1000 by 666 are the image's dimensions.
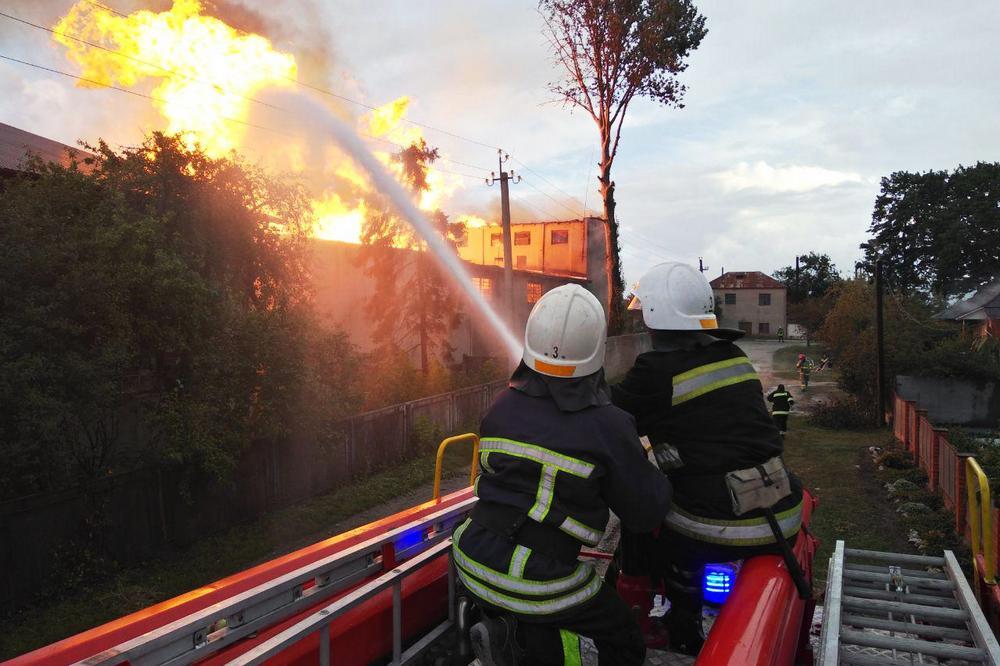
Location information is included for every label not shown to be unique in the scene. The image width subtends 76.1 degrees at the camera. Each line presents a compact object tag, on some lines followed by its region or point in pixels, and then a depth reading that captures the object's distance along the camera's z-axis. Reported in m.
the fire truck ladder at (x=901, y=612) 2.38
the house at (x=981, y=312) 26.38
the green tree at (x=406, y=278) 17.56
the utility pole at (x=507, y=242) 18.97
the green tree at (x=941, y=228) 50.28
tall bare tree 22.89
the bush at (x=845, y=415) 17.52
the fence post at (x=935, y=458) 10.10
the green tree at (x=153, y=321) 6.75
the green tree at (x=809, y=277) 71.26
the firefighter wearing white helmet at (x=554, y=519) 2.11
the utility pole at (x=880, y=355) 17.22
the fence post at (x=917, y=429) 12.00
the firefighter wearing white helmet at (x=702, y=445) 2.68
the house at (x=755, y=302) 68.88
